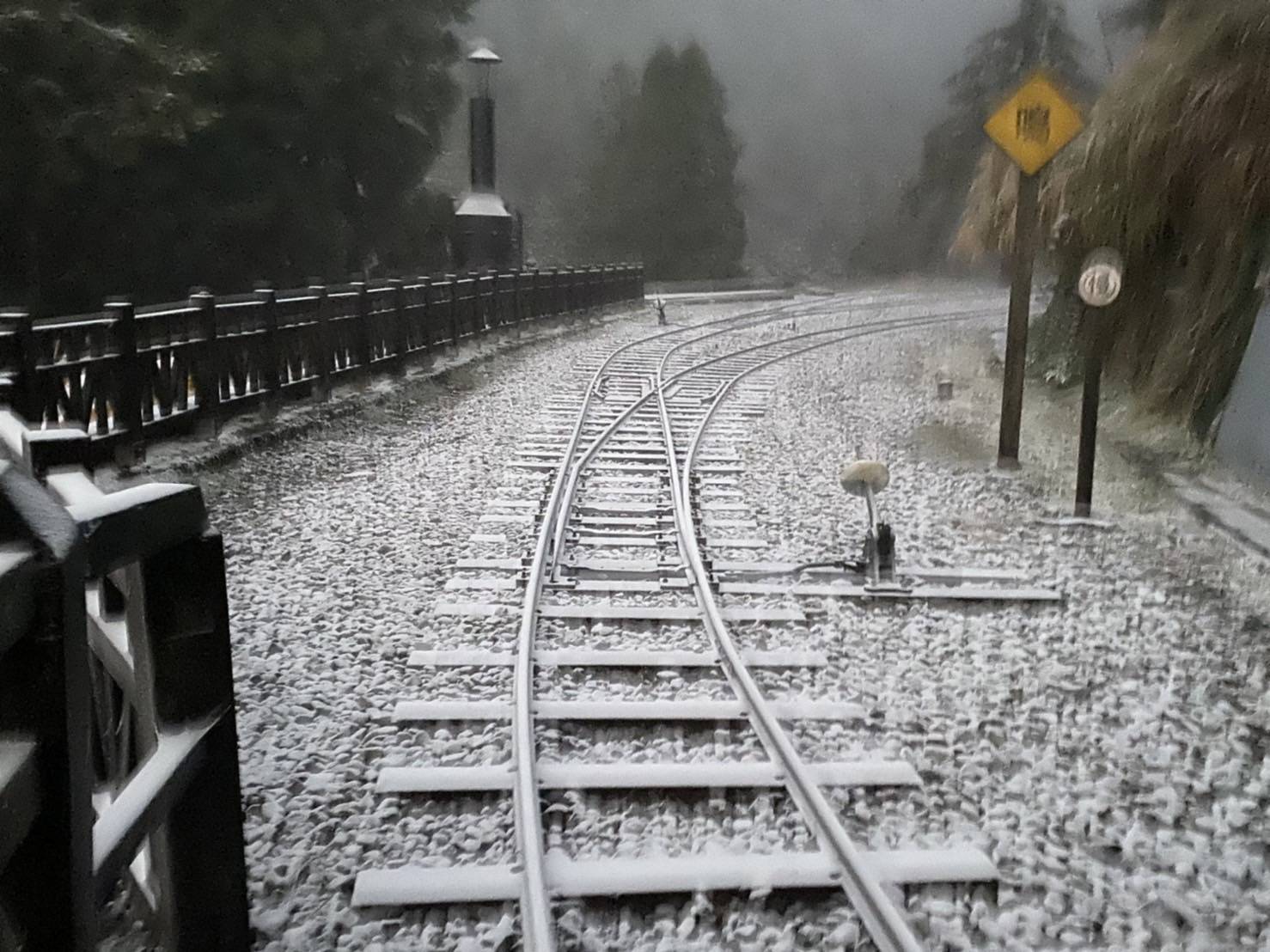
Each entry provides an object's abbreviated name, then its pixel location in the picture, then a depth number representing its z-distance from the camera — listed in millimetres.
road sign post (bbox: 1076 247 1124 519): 8125
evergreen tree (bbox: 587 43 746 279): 55938
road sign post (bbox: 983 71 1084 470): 9461
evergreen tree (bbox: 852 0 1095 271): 46281
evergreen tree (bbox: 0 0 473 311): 21562
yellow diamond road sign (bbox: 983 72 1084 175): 9438
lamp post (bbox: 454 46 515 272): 35625
